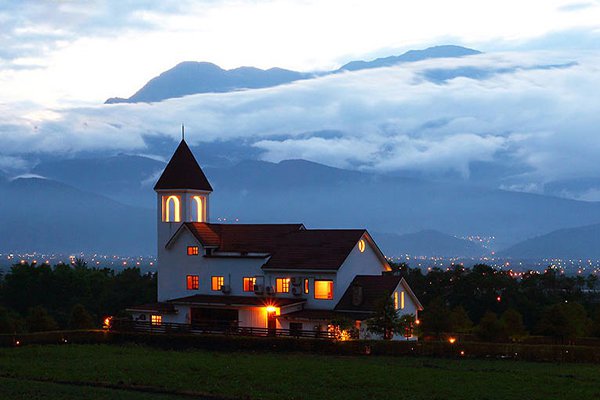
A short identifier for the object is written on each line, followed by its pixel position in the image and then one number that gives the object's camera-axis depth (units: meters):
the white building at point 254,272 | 51.34
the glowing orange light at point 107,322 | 53.73
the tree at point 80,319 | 56.88
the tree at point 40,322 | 59.22
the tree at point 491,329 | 49.47
